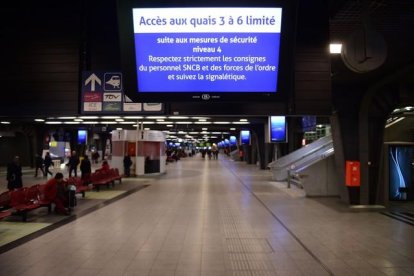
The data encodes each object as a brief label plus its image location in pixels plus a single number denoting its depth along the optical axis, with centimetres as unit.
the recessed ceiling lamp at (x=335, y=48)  806
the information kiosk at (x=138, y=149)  2822
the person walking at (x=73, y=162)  2436
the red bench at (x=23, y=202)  1084
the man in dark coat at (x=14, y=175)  1497
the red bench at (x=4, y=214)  966
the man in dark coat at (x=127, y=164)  2686
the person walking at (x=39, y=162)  2595
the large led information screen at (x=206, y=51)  487
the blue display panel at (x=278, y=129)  2302
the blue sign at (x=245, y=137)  4456
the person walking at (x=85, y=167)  1922
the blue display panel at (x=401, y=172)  1538
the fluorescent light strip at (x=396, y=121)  1788
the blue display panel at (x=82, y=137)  4284
